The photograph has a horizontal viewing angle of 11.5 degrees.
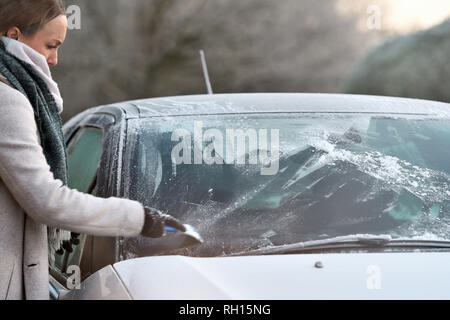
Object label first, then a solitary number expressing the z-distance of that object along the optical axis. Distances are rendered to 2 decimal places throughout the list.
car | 5.38
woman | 5.32
